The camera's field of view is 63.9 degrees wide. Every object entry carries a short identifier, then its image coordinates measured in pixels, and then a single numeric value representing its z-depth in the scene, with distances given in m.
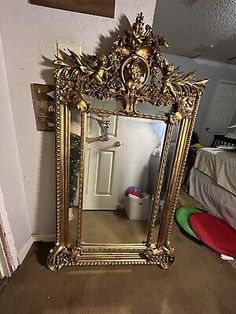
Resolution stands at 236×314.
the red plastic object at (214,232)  1.63
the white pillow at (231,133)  3.80
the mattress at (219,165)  1.92
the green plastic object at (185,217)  1.78
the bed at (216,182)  1.93
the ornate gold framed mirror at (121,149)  0.98
